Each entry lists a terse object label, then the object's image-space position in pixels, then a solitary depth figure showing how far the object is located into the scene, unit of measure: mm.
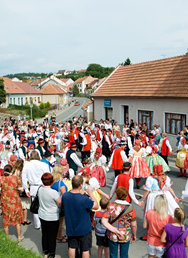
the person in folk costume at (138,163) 8852
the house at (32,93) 66938
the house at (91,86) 124200
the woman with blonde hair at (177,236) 3934
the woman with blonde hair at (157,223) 4270
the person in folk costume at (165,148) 11415
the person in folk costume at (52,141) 15969
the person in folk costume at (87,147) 13320
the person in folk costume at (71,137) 14641
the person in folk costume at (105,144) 13750
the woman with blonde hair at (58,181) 5574
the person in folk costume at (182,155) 10633
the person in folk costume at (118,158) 8847
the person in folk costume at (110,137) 14551
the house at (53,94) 76962
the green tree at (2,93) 51319
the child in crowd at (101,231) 4699
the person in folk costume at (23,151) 10188
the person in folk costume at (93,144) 13464
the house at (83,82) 146375
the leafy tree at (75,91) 130250
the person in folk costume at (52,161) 7763
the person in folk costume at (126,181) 5922
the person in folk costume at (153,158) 9211
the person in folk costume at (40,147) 10649
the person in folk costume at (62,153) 10047
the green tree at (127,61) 51688
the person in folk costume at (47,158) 7348
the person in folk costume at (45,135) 16439
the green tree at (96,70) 153375
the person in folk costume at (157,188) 5582
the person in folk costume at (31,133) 15031
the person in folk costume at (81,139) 13302
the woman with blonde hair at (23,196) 6474
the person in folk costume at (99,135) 15062
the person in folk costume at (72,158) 8586
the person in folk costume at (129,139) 11989
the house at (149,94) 17766
